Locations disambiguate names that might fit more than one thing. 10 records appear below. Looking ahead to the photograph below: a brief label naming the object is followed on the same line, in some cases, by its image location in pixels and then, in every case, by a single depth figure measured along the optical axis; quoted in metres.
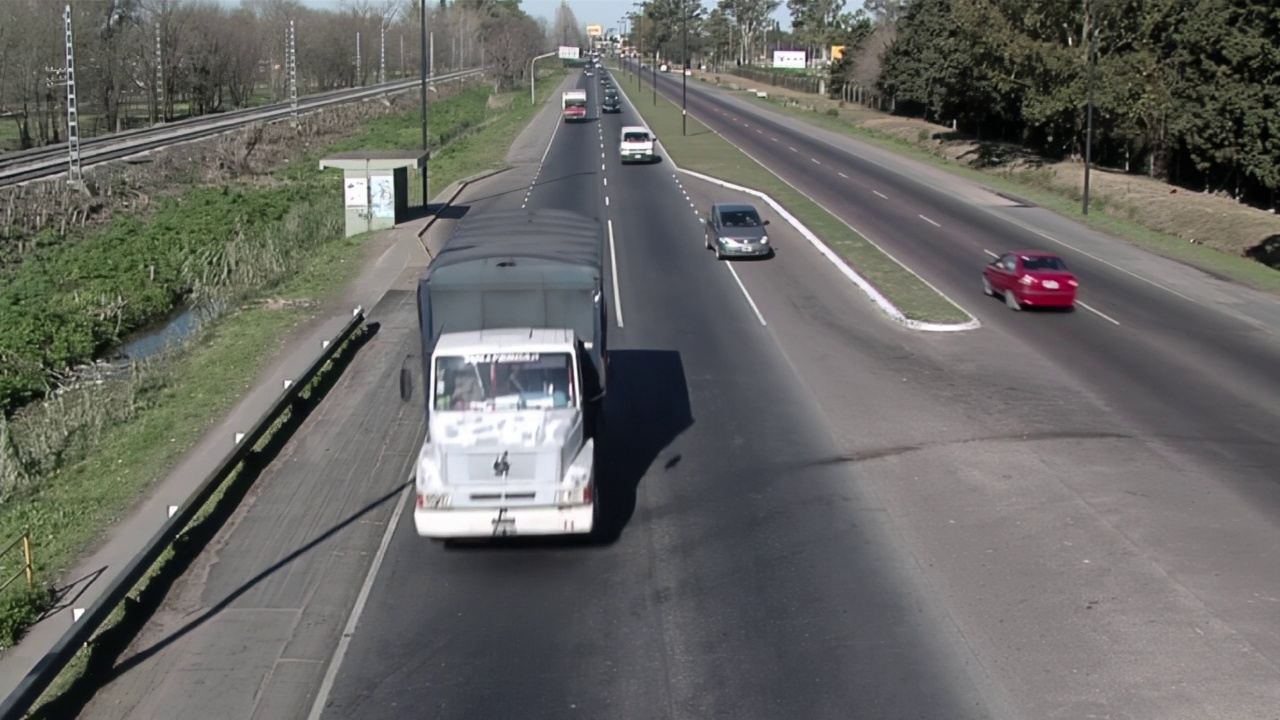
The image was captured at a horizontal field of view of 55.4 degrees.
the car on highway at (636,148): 56.84
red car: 27.52
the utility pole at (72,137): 43.16
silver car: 33.53
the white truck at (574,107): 83.12
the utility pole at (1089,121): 44.47
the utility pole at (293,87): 73.53
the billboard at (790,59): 173.38
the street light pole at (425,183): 42.98
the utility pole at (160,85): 81.94
